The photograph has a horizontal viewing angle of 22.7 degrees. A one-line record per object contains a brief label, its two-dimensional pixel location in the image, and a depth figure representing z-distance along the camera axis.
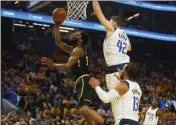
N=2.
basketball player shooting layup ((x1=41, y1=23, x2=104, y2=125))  6.81
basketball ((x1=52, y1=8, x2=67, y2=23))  7.16
